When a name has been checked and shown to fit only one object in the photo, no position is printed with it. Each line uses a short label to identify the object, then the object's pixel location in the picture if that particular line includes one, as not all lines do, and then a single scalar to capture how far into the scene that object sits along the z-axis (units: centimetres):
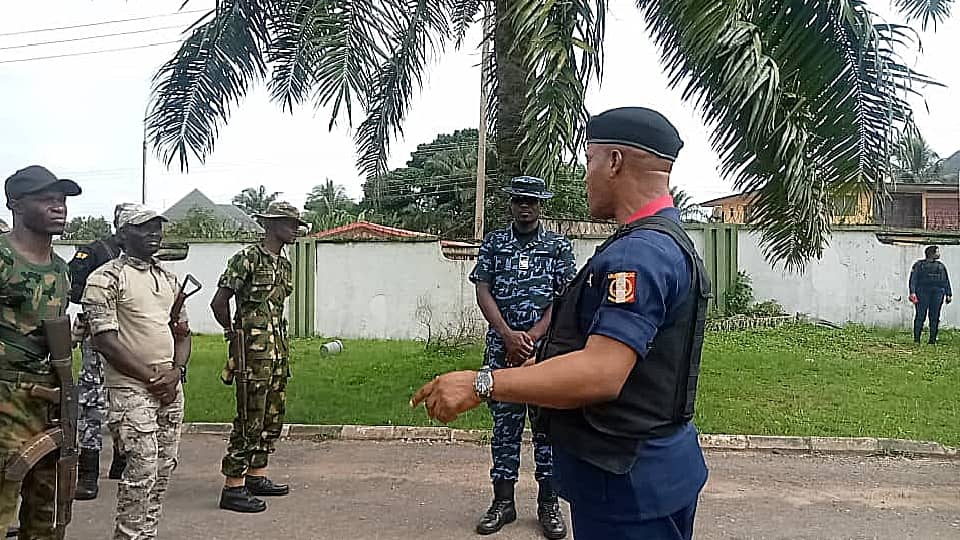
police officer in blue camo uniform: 484
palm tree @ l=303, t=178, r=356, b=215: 3288
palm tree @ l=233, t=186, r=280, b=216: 3812
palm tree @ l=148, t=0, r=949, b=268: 565
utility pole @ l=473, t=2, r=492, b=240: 1409
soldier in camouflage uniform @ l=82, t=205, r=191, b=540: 399
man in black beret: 216
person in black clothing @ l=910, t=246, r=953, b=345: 1329
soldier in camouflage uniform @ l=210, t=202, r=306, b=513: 518
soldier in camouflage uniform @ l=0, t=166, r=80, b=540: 355
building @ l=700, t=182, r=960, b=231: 2477
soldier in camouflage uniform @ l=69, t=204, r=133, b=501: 553
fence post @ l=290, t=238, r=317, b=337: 1476
